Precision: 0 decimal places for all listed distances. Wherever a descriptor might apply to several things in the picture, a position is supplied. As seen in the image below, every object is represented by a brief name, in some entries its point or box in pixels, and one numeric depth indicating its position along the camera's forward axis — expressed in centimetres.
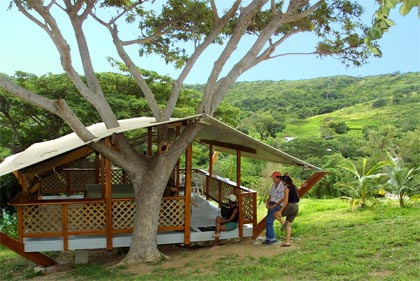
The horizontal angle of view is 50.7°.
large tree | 740
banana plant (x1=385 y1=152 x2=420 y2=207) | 1043
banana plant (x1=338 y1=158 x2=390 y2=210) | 1072
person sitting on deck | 815
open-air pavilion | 728
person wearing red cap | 779
